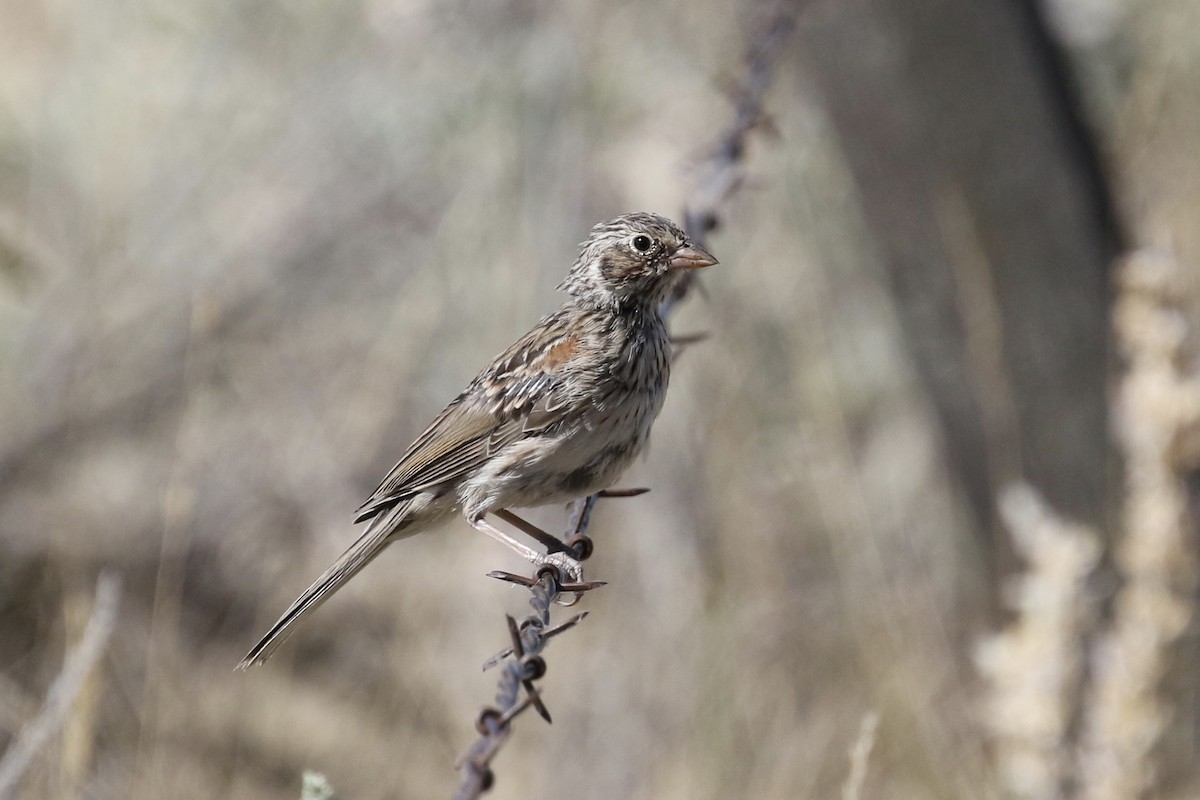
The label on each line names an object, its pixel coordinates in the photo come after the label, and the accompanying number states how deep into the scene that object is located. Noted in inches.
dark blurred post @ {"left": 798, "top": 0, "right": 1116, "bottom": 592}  402.6
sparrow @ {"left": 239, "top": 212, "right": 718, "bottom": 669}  249.9
